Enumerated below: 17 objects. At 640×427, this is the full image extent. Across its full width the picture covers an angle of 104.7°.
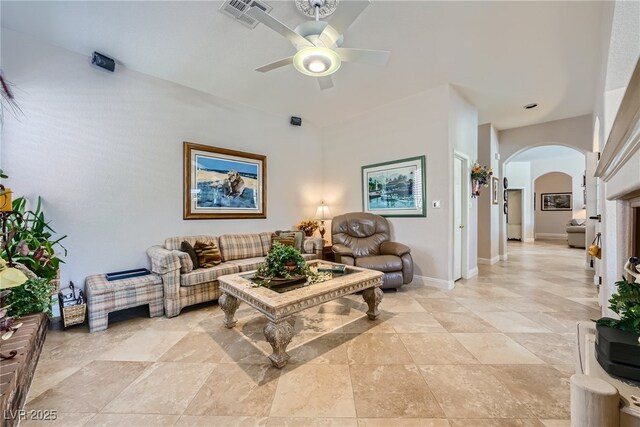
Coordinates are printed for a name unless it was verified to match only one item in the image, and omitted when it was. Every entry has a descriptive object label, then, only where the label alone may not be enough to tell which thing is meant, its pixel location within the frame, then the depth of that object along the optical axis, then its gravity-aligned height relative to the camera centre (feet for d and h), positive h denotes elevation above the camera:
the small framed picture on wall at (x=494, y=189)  16.80 +1.60
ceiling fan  5.57 +4.32
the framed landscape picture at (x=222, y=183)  11.48 +1.54
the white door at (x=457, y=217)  11.98 -0.24
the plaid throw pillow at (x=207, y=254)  9.99 -1.68
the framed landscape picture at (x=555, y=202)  29.29 +1.23
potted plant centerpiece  7.08 -1.56
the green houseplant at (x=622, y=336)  2.57 -1.39
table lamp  15.67 -0.07
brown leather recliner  10.80 -1.72
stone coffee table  5.73 -2.19
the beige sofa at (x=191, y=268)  8.72 -2.19
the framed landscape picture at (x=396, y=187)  12.28 +1.35
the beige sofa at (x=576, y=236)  22.80 -2.26
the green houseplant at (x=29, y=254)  5.43 -1.04
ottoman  7.58 -2.67
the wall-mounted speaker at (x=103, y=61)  8.69 +5.49
